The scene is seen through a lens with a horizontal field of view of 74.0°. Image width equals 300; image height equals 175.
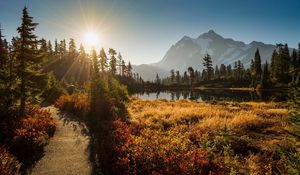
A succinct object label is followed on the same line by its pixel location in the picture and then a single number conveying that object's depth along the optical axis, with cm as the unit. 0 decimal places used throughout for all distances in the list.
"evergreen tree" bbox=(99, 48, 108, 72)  9022
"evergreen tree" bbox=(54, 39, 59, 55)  10669
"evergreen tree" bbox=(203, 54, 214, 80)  12000
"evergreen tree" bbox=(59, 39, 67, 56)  10514
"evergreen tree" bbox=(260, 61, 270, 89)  8206
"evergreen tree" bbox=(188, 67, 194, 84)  12608
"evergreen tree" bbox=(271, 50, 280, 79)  9542
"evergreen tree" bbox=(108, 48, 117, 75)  9975
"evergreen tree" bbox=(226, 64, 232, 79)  14612
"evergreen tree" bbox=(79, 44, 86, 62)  9534
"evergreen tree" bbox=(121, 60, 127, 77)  11831
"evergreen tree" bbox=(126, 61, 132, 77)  12438
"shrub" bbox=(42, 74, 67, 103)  3236
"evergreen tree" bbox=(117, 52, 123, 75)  11706
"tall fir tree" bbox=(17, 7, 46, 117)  1689
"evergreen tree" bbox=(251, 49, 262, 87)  9125
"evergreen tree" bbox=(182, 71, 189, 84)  15640
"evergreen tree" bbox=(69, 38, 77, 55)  10169
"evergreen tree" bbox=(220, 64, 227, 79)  14412
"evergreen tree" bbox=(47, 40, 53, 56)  10492
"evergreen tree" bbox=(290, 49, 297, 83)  9306
